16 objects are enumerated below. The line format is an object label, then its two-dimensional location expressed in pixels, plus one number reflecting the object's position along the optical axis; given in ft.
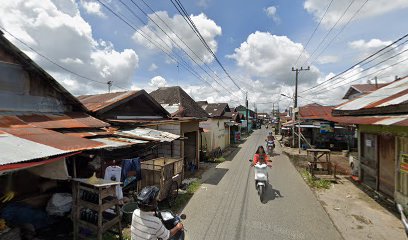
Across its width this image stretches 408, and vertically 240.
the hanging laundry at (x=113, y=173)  24.40
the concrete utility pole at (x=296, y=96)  84.97
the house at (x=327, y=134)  72.49
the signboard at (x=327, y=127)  70.69
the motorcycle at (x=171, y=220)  14.20
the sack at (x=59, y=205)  20.81
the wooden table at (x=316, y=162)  39.75
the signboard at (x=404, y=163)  23.94
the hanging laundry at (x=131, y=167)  26.50
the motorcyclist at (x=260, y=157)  32.68
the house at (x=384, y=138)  24.68
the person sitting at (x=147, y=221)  11.22
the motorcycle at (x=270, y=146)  68.59
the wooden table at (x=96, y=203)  17.87
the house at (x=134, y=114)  31.78
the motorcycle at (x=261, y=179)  29.73
